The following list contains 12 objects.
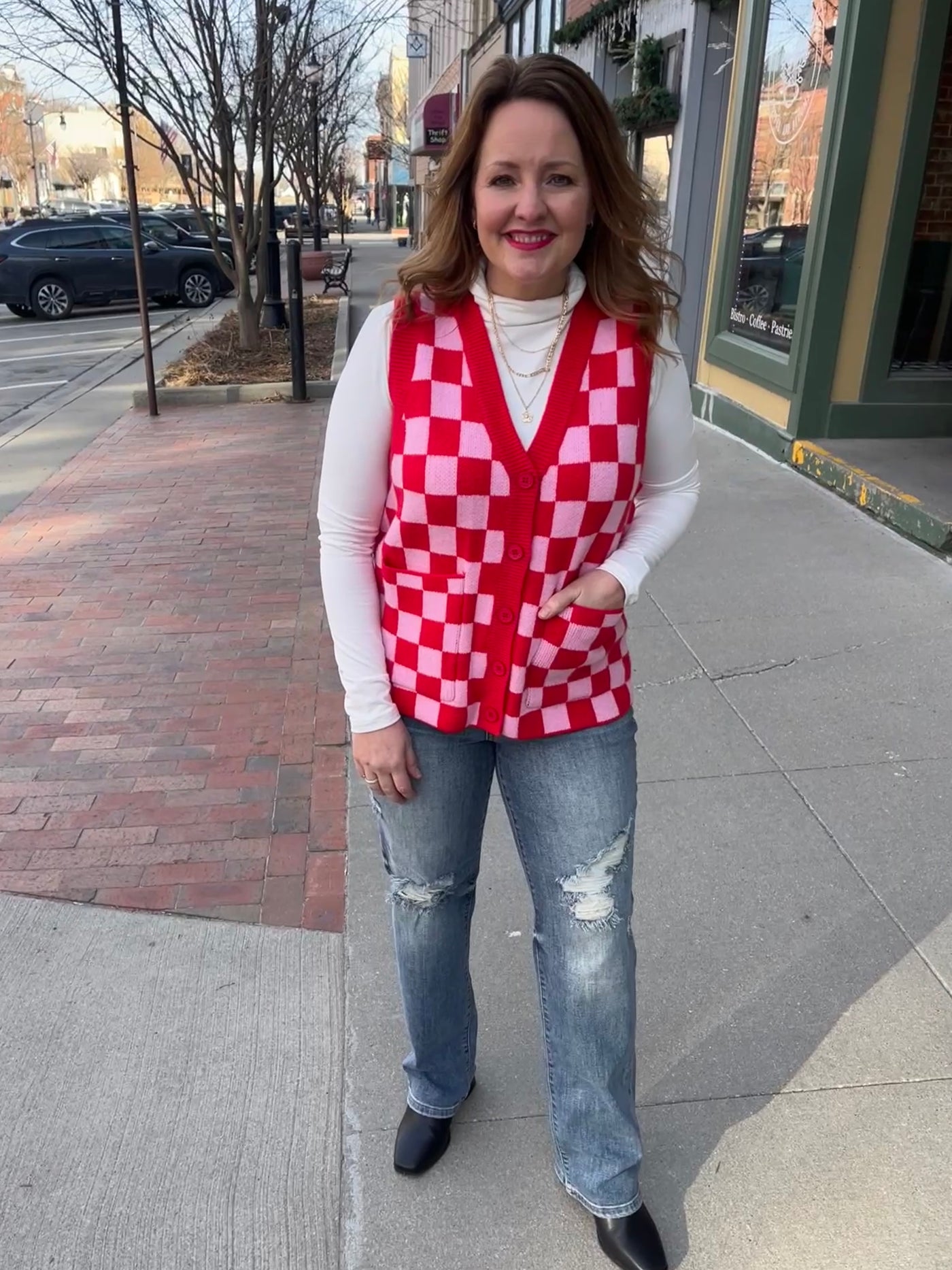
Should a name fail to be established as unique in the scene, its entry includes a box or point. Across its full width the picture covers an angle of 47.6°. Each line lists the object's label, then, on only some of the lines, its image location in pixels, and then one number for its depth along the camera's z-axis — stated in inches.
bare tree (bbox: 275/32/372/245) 706.2
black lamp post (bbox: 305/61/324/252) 614.7
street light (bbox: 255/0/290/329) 465.1
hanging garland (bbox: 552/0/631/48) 413.4
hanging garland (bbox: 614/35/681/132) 353.4
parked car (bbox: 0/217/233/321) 725.3
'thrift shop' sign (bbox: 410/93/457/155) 1141.1
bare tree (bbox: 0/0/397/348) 449.1
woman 64.9
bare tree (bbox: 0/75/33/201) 3014.3
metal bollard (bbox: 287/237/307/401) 406.3
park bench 794.8
